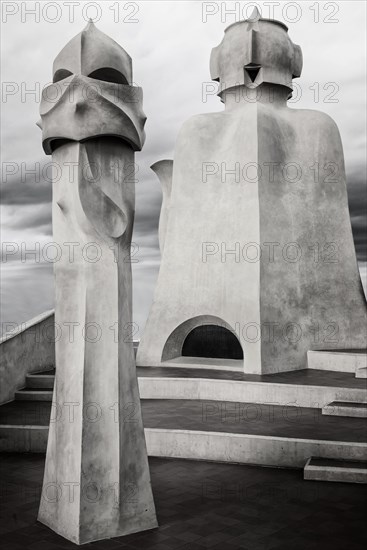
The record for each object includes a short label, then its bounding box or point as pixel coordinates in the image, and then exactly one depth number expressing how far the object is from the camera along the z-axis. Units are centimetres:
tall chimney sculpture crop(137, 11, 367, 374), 1238
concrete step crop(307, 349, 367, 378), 1212
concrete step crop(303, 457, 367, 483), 684
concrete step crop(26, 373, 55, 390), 1115
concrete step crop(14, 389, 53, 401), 1048
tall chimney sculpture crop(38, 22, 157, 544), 539
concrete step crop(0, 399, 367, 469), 752
